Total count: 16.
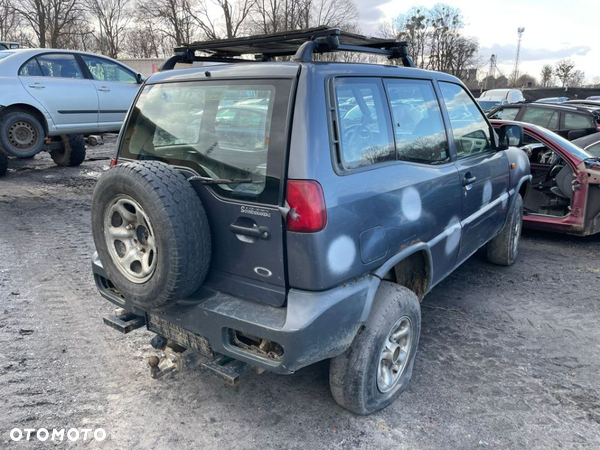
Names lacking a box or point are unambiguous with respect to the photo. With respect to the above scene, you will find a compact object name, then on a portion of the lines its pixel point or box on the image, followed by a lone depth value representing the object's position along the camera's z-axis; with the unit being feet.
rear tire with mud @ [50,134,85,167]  31.14
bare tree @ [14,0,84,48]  93.81
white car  76.11
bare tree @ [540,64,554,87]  187.54
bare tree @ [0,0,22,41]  94.22
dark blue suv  7.18
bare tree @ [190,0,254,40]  89.35
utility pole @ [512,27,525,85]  202.16
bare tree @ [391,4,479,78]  131.75
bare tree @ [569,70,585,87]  177.47
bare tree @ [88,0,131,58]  123.54
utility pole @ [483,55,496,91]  174.03
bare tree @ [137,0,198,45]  98.48
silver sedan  24.16
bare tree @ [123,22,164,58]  124.16
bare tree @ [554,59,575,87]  175.32
